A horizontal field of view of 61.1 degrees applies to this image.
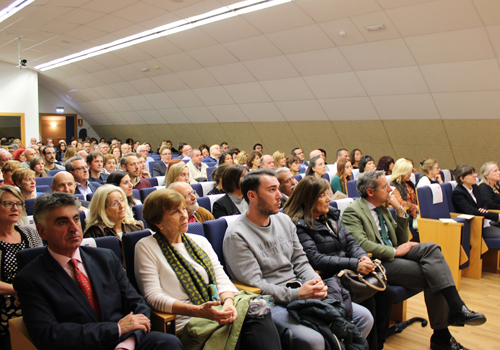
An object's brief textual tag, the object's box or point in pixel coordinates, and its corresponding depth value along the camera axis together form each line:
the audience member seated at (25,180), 4.46
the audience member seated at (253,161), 6.71
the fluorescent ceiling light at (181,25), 7.93
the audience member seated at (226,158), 7.25
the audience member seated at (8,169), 5.20
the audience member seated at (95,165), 5.80
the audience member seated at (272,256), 2.63
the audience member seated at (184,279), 2.25
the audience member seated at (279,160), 7.27
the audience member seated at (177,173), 4.61
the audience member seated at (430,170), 6.43
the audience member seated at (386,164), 7.38
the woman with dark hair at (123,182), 4.09
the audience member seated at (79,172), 5.07
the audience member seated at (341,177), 6.24
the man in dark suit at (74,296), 1.95
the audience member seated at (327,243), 3.09
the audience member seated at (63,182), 4.18
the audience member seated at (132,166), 5.50
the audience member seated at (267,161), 6.83
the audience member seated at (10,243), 2.41
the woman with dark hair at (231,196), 4.07
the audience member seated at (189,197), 3.56
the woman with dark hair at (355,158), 8.59
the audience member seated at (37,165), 6.22
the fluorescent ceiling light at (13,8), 8.71
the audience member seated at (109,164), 6.57
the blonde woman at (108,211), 3.06
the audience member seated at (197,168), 7.71
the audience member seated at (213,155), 10.01
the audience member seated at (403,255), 3.22
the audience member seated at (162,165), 8.28
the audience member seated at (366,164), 6.94
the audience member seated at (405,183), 5.64
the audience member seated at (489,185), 5.49
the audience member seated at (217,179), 5.00
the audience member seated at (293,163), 7.32
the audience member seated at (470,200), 5.15
